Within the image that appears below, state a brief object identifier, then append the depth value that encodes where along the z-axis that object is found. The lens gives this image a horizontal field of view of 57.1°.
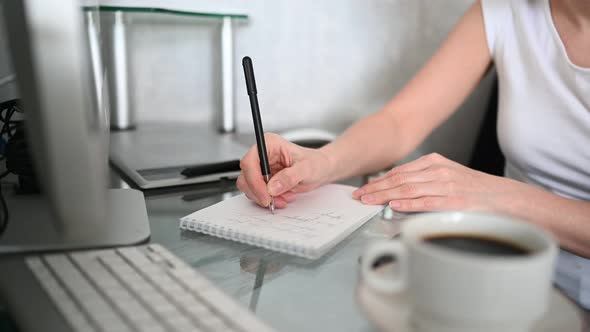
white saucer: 0.37
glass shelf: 1.09
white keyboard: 0.42
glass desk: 0.46
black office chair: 1.41
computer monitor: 0.31
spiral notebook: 0.60
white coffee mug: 0.31
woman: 0.75
